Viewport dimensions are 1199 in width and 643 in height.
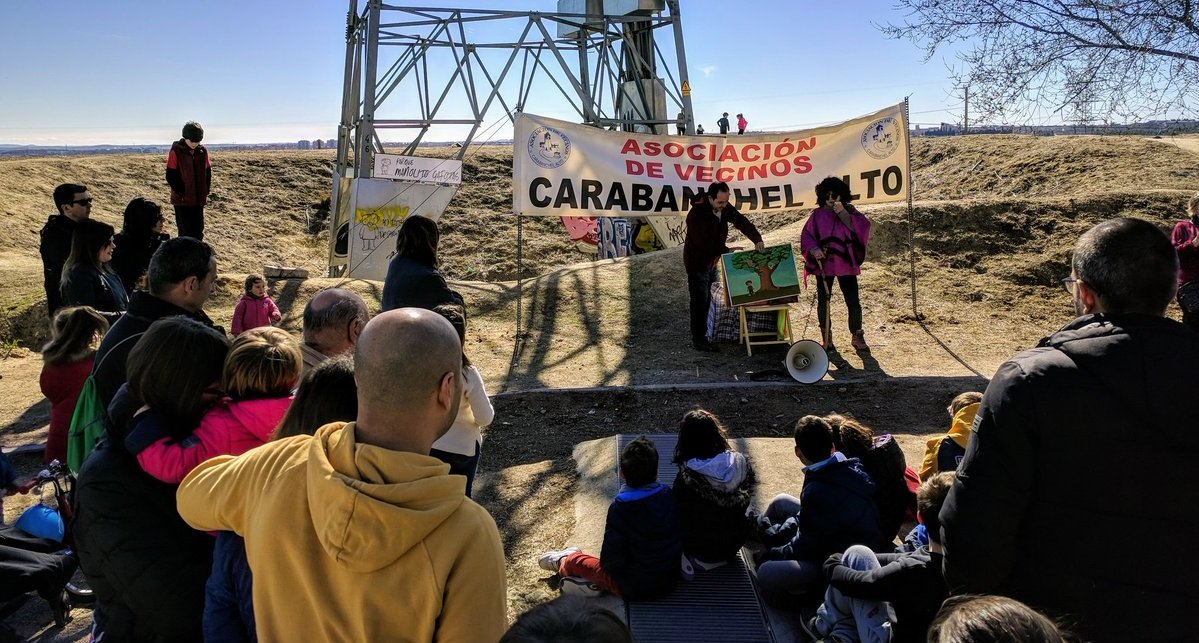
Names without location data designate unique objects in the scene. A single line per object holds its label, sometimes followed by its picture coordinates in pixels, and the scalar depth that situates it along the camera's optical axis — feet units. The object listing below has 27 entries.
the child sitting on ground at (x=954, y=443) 13.19
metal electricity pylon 42.65
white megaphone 24.71
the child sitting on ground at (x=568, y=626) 4.37
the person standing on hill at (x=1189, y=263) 20.71
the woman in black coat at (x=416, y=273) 15.85
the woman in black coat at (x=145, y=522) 8.27
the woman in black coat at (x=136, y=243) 23.30
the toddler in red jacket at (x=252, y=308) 24.41
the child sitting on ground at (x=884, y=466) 13.43
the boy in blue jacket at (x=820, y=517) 11.97
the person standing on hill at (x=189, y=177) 30.71
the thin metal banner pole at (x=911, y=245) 29.52
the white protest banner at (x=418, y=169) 44.01
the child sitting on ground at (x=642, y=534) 12.14
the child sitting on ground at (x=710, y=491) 12.87
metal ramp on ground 11.82
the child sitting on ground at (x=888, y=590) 9.73
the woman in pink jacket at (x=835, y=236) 26.37
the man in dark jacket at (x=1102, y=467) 6.78
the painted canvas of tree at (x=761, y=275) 27.37
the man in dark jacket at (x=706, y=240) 27.84
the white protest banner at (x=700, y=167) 29.17
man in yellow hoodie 5.01
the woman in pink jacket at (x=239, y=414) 8.14
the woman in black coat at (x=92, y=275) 19.85
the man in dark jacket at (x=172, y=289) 11.86
